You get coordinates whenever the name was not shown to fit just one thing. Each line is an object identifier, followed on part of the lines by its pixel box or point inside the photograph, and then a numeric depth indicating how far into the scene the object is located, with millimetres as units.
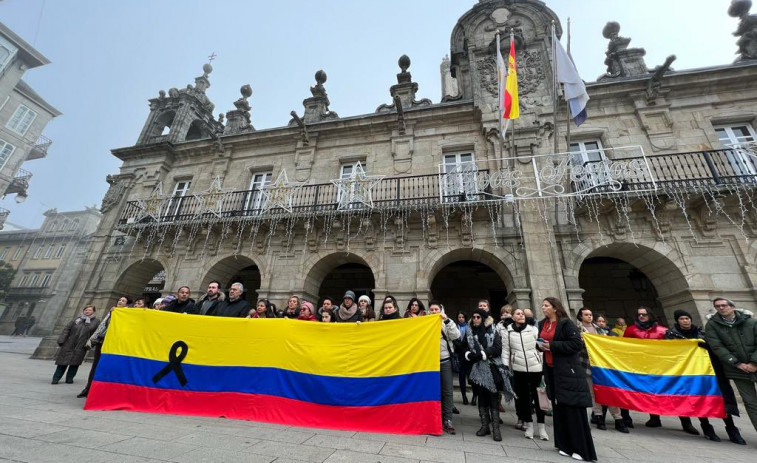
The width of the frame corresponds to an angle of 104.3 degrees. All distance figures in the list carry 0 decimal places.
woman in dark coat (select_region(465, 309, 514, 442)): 3957
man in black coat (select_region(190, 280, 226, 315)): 5391
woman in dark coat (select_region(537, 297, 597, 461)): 3236
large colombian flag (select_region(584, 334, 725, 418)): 4582
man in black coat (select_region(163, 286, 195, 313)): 5434
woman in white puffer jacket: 4035
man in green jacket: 4266
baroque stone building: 8141
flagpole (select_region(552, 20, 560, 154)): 8188
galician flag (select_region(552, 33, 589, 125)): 7859
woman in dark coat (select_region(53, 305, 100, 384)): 6211
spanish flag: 8405
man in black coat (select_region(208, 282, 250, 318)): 5273
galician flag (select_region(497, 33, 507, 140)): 8718
